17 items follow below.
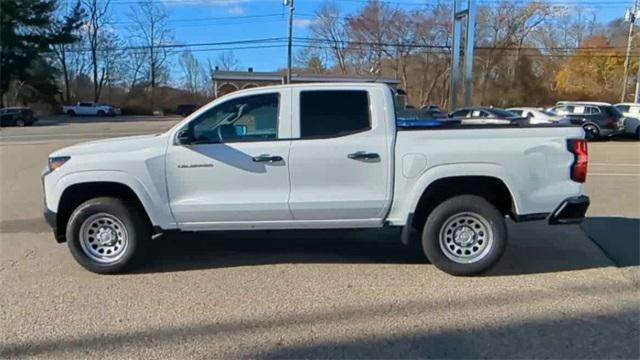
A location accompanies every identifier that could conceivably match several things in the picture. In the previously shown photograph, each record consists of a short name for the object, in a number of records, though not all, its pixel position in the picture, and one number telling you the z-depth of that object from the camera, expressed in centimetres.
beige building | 4778
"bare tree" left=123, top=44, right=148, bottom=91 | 6269
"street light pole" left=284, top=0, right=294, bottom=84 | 3997
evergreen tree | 4675
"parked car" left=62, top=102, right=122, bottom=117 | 5172
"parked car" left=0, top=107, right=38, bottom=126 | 3584
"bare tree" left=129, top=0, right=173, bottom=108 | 6322
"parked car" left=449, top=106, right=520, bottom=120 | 2015
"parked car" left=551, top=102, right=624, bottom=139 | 2080
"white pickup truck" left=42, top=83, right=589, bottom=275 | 444
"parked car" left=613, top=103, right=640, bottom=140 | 2125
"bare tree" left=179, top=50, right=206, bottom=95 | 6767
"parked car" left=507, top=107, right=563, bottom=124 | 1962
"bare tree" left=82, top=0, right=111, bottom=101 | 5994
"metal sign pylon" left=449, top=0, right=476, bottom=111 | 2377
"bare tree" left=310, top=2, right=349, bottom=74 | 5909
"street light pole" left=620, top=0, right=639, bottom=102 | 3856
